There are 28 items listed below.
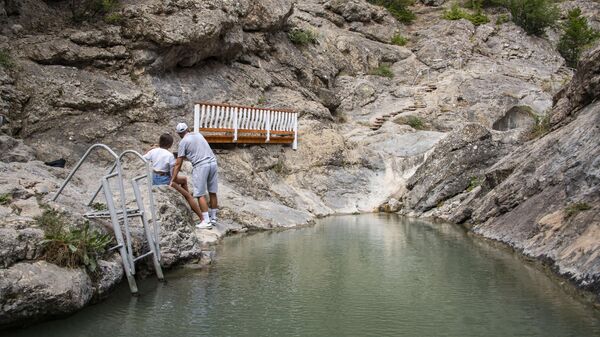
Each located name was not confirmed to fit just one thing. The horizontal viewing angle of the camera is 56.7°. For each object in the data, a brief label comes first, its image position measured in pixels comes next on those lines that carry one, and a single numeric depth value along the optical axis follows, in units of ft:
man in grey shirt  37.40
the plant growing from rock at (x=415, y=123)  86.74
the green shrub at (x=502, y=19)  127.48
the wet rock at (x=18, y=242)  18.63
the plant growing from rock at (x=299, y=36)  89.37
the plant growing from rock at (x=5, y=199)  21.73
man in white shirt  34.42
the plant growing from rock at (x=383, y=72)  106.12
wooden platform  55.98
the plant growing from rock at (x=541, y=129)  49.65
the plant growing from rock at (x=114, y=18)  58.85
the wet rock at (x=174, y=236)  28.17
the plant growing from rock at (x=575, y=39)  121.39
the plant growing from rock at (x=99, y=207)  26.73
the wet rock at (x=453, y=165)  58.65
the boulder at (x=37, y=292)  17.85
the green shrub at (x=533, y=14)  123.03
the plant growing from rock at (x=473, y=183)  57.47
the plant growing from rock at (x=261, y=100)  71.45
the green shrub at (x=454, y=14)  127.03
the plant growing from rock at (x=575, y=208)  29.01
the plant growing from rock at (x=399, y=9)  130.11
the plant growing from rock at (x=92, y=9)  58.90
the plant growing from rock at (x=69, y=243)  20.06
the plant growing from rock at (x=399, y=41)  119.65
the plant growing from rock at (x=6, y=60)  50.39
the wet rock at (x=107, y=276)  21.81
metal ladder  23.12
